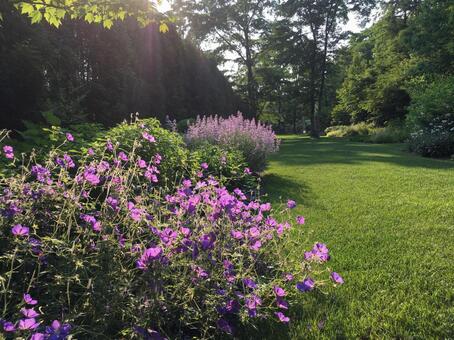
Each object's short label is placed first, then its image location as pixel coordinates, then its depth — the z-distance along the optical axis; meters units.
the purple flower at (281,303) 1.65
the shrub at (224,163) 4.86
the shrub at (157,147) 3.59
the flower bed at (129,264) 1.37
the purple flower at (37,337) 0.94
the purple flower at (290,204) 2.06
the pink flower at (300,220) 1.99
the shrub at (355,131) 23.44
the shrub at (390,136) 17.11
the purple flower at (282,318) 1.61
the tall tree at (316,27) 24.75
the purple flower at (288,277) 1.93
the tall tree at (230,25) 24.91
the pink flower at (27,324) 0.98
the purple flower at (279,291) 1.65
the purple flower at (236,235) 1.81
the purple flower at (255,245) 1.82
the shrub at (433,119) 9.82
